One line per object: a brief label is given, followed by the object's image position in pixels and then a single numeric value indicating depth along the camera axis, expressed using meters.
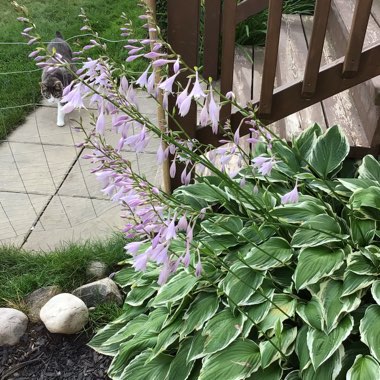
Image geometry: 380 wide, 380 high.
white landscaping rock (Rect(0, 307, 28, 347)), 2.53
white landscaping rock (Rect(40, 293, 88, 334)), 2.51
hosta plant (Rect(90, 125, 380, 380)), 1.89
